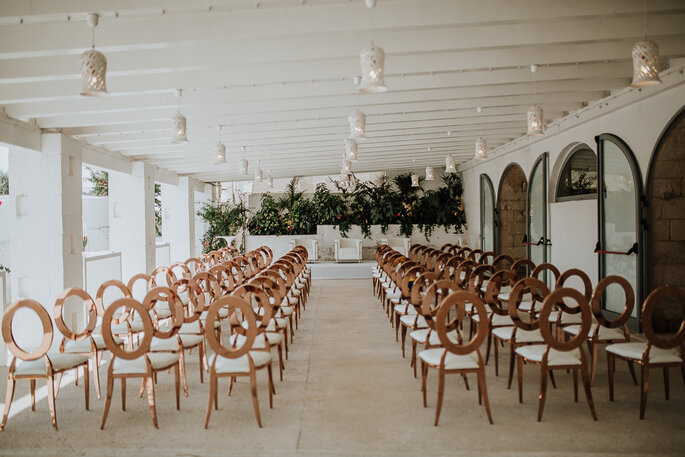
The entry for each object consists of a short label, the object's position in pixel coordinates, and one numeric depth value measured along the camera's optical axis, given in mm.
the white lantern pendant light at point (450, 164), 9203
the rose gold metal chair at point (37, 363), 3510
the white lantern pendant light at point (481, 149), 6902
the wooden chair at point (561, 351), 3459
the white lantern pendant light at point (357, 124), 4781
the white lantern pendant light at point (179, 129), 4703
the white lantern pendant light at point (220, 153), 6375
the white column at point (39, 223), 6188
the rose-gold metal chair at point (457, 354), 3404
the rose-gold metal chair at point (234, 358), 3455
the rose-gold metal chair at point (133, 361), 3516
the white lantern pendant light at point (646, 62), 3334
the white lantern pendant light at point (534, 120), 4930
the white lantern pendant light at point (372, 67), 3191
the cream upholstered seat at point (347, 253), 13828
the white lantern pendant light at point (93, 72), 3109
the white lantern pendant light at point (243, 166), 7781
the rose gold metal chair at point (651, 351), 3436
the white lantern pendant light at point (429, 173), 10501
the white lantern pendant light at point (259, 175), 10094
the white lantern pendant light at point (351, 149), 6598
